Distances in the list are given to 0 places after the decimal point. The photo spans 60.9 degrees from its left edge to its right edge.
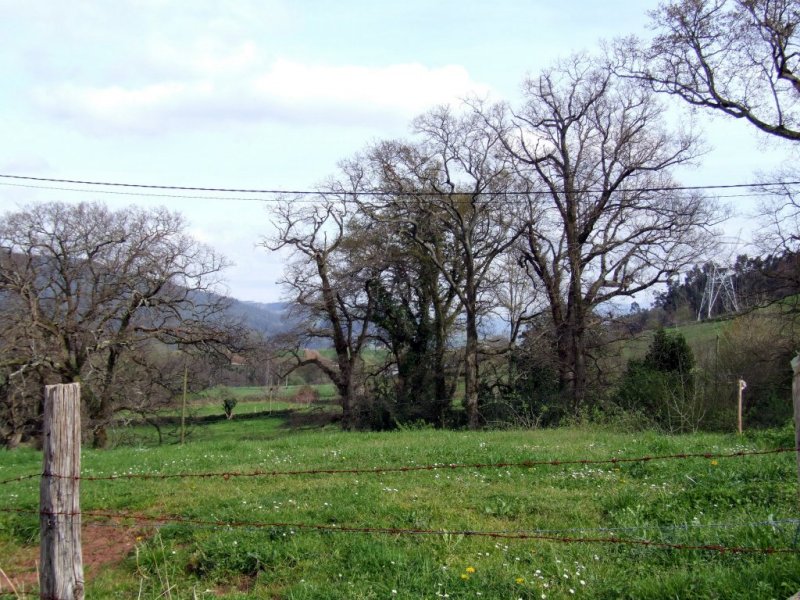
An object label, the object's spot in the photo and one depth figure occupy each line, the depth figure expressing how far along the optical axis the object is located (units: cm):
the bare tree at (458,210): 3188
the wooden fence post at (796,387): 373
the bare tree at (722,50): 2066
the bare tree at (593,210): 2942
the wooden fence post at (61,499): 426
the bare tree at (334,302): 3484
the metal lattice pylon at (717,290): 3334
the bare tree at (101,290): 2738
